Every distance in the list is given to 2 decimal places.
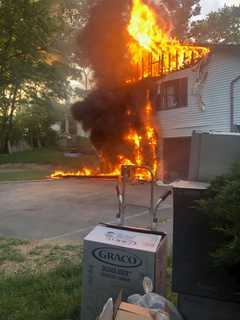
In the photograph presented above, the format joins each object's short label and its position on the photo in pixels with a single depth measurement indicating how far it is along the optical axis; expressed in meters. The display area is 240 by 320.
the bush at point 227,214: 1.48
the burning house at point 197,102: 10.02
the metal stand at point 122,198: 2.29
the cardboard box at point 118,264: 1.84
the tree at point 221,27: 17.78
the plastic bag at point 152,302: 1.63
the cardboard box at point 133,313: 1.45
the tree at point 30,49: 10.83
